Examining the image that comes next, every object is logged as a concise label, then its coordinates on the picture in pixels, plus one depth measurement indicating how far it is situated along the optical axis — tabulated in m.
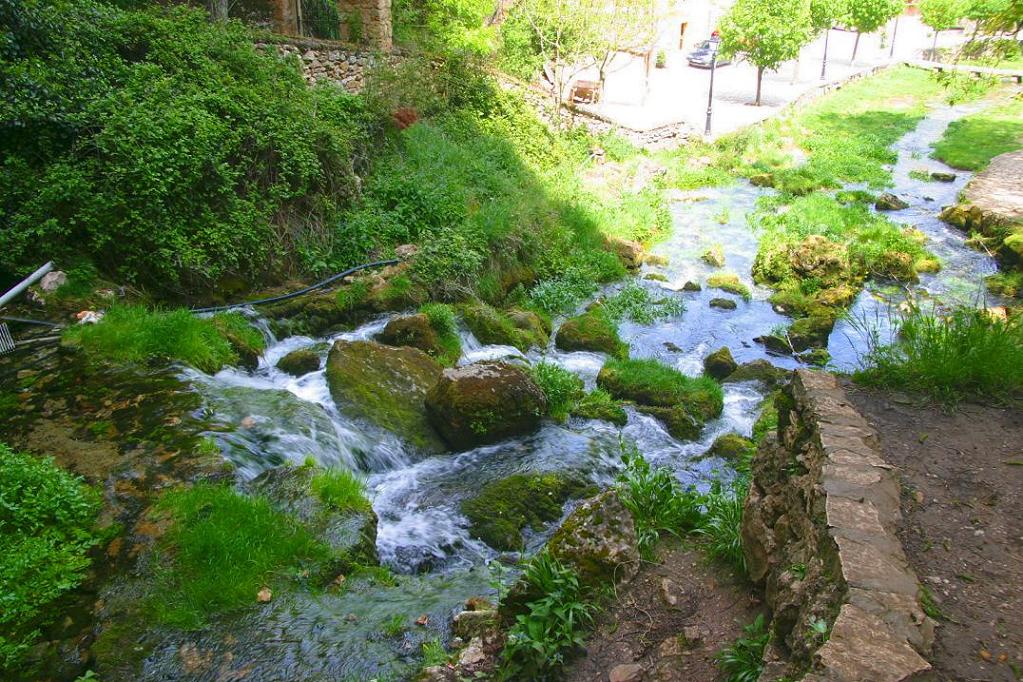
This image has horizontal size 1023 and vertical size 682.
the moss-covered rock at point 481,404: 7.87
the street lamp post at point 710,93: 20.92
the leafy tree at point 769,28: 25.91
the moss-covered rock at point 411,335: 9.61
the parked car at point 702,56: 35.49
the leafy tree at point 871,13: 34.53
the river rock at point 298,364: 8.62
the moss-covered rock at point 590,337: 11.36
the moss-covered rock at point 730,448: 8.20
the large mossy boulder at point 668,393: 9.23
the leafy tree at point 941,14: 36.62
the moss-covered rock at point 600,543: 4.43
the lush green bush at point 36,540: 4.49
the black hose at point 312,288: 9.25
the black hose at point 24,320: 7.70
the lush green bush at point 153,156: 8.52
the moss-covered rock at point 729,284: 14.14
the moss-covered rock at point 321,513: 5.61
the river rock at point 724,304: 13.54
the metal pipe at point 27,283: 7.85
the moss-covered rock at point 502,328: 10.60
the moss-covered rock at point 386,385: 7.90
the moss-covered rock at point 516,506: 6.46
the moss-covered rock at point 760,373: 10.49
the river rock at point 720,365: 10.88
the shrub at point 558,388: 9.00
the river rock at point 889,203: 18.28
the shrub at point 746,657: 3.36
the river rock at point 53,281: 8.33
